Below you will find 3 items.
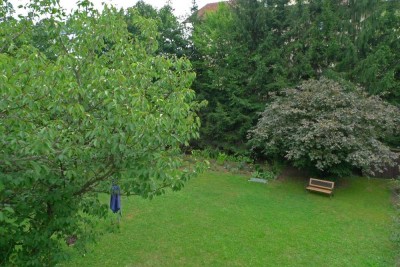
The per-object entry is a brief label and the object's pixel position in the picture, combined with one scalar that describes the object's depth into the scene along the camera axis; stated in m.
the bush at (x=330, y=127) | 9.18
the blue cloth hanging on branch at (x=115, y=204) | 5.84
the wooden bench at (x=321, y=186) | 9.45
